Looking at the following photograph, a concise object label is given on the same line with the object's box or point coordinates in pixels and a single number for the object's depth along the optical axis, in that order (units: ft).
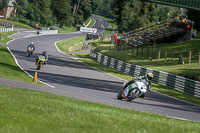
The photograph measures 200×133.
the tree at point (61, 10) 423.23
